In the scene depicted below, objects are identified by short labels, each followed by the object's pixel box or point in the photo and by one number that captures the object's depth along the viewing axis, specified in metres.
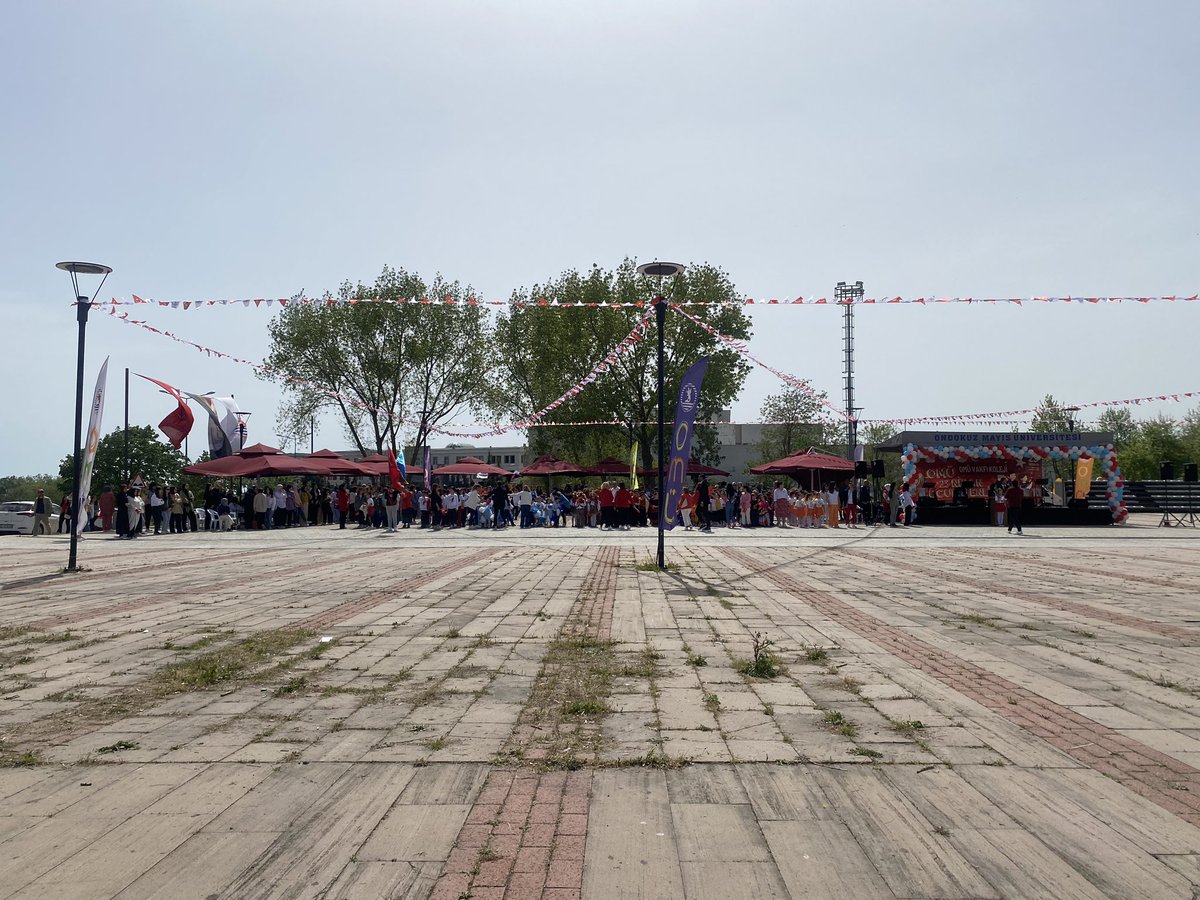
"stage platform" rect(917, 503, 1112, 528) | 30.95
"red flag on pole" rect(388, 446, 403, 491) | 28.62
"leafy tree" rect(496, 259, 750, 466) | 42.47
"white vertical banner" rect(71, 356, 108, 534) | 13.37
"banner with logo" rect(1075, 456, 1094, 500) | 30.91
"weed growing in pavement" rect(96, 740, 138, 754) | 4.51
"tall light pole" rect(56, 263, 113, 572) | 12.77
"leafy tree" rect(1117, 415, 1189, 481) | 60.66
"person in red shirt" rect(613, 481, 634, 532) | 29.52
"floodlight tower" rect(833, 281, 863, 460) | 56.41
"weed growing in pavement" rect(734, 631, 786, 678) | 6.23
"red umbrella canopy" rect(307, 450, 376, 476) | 32.29
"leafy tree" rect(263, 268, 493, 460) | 44.28
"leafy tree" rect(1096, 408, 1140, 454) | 71.12
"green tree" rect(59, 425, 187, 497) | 58.00
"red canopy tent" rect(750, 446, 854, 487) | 31.86
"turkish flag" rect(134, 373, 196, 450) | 28.39
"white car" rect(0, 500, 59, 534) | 30.44
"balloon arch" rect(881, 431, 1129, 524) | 32.12
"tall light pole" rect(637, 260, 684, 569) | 12.72
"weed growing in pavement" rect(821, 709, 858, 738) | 4.78
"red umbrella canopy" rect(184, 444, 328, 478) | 29.67
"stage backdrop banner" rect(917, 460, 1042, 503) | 32.50
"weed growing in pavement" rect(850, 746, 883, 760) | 4.34
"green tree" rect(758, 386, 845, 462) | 60.78
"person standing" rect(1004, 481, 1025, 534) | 25.75
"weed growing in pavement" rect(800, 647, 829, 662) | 6.73
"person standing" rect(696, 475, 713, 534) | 27.73
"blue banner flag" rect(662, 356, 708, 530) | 12.63
